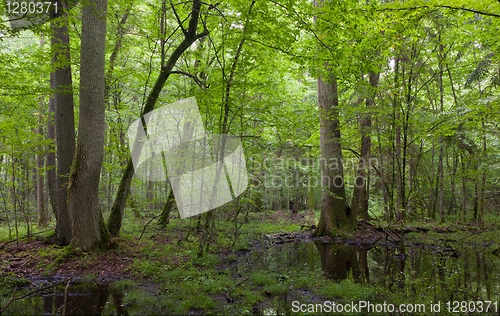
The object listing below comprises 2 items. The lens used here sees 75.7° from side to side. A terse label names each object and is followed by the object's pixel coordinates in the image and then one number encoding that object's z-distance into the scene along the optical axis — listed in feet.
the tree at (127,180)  26.79
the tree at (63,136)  24.11
